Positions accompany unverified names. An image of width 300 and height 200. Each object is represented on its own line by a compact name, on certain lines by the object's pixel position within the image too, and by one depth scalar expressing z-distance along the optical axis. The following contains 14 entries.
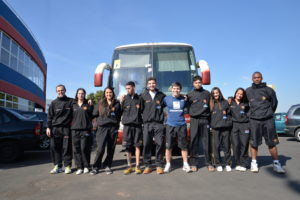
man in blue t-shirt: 4.45
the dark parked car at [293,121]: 9.97
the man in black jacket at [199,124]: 4.47
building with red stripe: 15.14
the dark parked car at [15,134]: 5.58
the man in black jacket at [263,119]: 4.37
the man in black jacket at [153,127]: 4.41
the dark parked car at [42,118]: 7.00
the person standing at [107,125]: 4.39
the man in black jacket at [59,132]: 4.51
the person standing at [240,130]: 4.47
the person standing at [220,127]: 4.46
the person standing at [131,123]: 4.45
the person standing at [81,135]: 4.43
